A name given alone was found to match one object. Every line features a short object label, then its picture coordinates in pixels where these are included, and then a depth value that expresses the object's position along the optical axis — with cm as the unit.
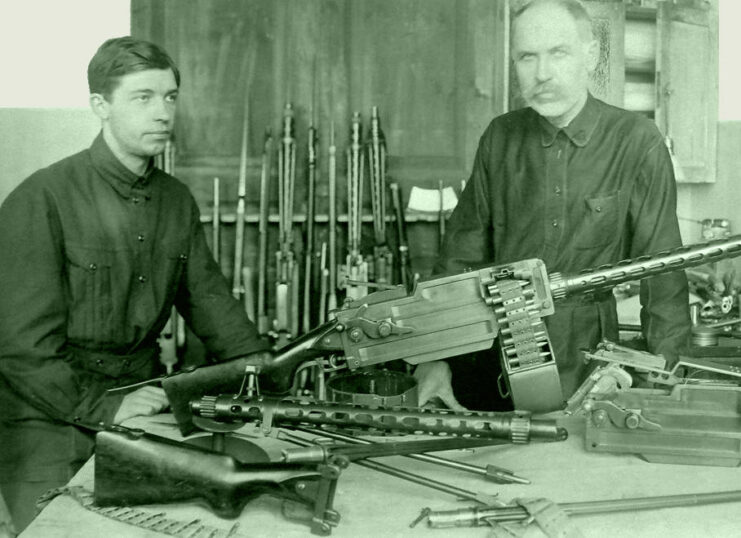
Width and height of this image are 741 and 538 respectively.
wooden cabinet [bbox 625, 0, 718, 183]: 469
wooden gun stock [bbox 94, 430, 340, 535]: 162
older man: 258
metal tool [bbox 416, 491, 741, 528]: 156
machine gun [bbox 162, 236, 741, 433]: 196
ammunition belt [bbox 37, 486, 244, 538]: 154
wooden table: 155
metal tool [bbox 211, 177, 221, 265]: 456
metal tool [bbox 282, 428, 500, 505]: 165
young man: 239
